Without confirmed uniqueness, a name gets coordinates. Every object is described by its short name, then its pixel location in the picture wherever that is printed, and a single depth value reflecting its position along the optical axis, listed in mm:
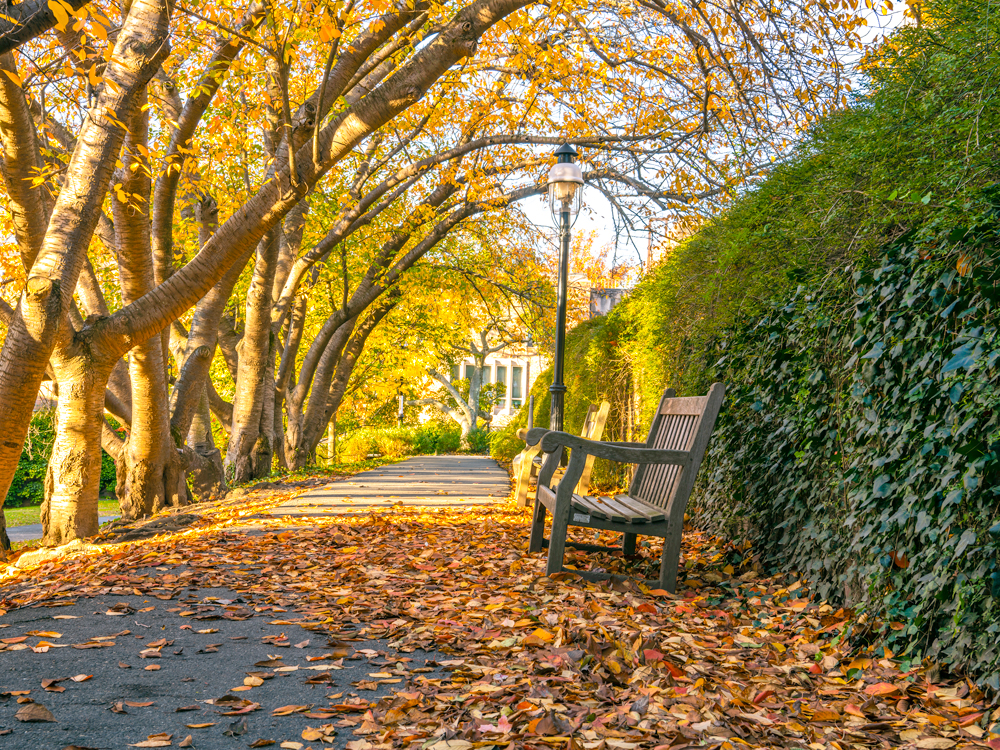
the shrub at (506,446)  18261
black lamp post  7887
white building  41219
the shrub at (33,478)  18750
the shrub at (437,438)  30891
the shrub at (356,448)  23578
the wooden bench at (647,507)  4125
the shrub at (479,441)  33219
